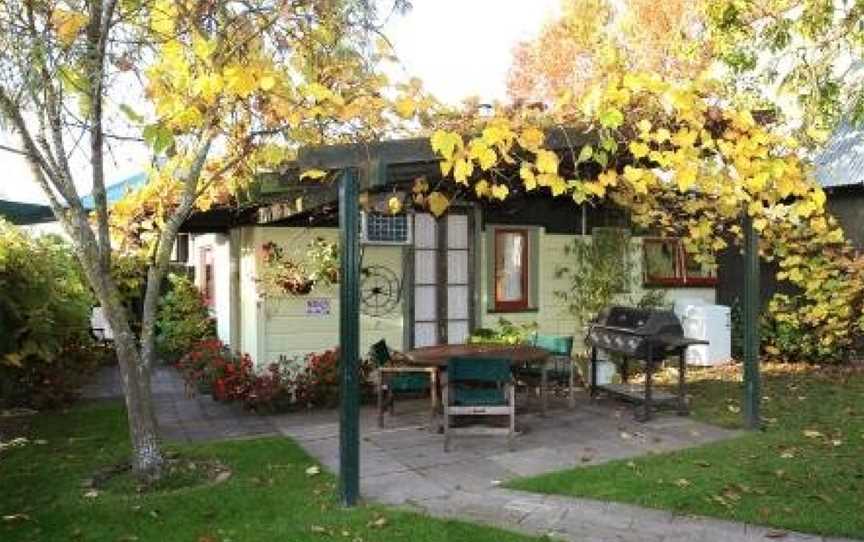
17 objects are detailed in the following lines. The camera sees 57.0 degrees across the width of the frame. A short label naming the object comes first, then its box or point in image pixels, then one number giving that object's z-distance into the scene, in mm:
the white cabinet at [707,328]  12836
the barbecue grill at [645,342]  8664
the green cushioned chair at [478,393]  7471
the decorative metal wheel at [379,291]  10469
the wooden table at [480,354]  8312
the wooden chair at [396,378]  8547
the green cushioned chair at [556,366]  9391
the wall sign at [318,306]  10156
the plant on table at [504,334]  10766
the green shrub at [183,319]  13484
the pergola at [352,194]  5836
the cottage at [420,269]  10000
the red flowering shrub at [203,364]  10266
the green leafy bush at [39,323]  9164
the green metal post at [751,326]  8102
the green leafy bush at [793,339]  12812
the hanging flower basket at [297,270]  9734
